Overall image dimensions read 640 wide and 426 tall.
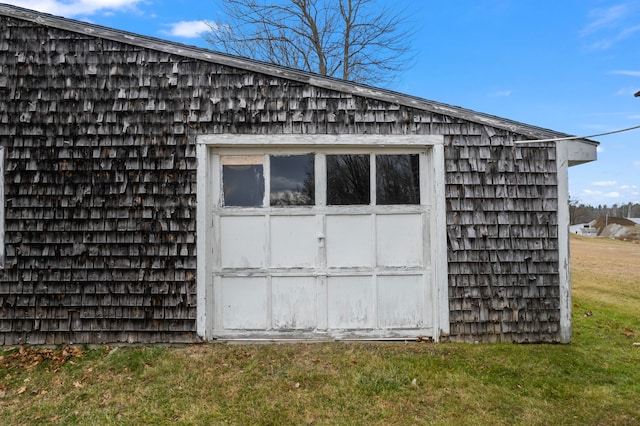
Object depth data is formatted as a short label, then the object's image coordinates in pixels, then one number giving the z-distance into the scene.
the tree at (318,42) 10.86
